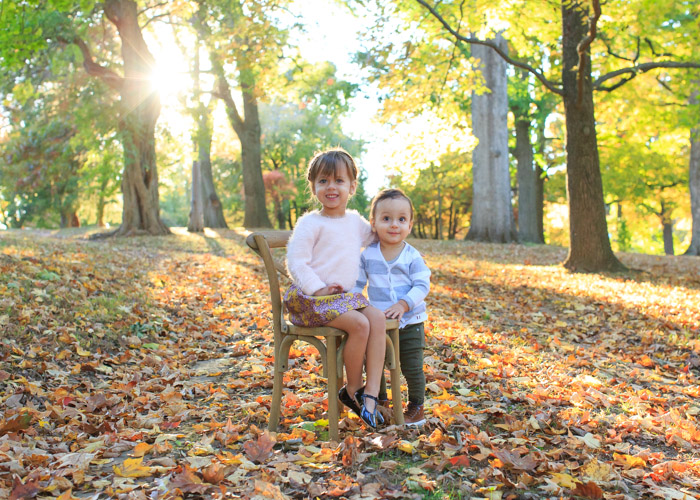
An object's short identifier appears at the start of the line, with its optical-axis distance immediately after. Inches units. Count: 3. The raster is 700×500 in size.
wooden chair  129.0
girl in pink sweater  128.1
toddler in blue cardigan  138.0
